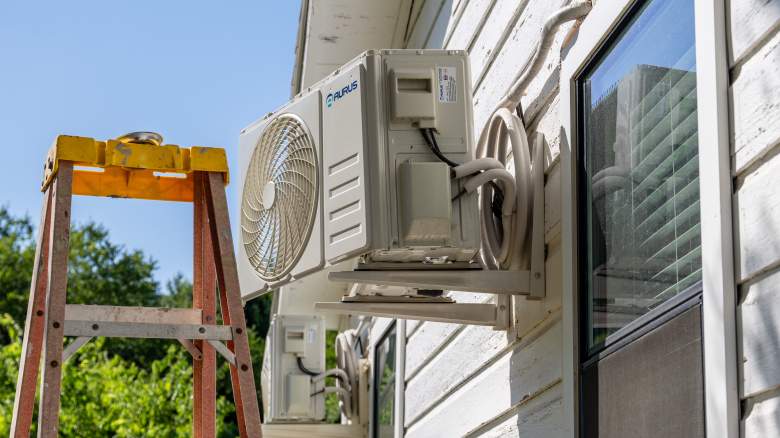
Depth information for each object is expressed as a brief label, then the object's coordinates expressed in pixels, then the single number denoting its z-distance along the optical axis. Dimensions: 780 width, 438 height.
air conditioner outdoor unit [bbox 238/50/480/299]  2.85
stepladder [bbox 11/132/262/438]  3.21
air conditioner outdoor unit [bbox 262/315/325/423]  7.00
